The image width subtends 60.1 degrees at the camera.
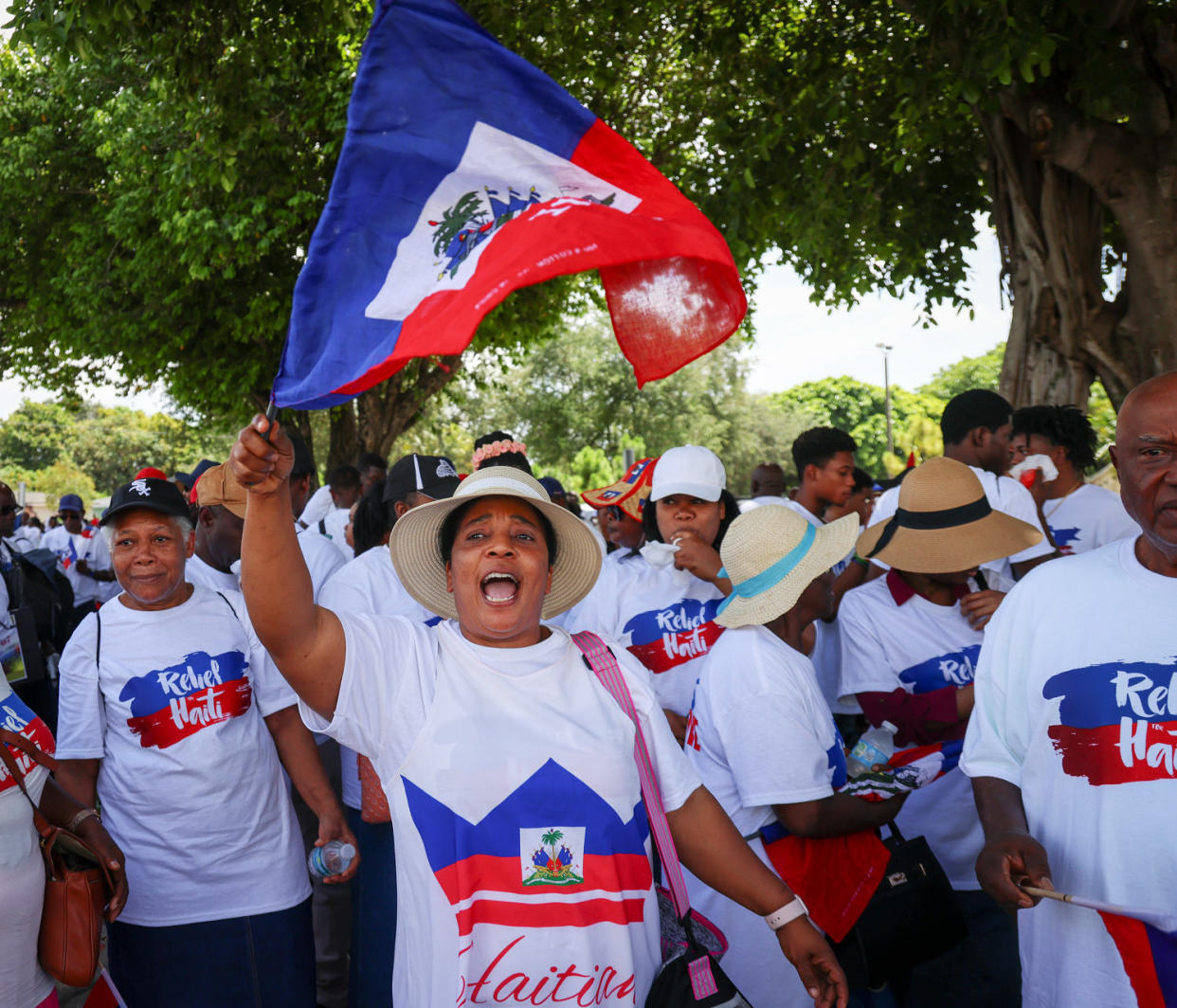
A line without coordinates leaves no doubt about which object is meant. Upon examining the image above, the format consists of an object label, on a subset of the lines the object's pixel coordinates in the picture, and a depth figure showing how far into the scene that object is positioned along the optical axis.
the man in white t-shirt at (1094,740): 2.17
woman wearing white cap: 3.86
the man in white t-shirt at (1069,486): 5.14
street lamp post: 54.56
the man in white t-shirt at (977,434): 5.03
